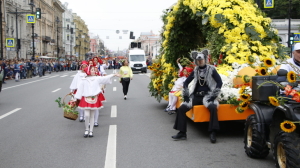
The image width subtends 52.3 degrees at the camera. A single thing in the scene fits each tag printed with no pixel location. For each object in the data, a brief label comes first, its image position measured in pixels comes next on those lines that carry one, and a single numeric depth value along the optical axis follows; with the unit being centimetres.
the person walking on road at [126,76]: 1222
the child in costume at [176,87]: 841
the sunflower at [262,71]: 473
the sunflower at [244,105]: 519
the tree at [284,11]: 5514
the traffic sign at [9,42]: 2879
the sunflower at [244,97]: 501
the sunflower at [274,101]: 402
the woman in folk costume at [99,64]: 955
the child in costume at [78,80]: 814
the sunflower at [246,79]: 549
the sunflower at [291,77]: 373
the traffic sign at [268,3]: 1468
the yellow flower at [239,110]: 538
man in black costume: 593
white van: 3761
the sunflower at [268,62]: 457
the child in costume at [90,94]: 655
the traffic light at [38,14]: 2611
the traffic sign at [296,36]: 2052
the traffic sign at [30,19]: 2966
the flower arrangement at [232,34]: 701
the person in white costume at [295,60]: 459
